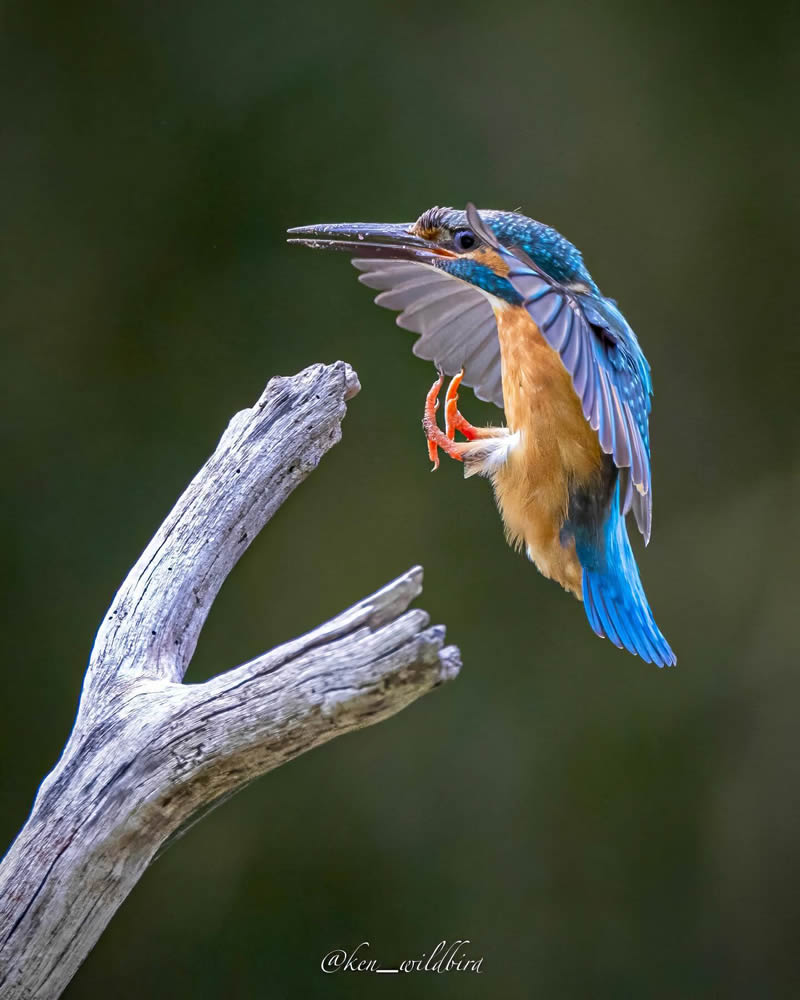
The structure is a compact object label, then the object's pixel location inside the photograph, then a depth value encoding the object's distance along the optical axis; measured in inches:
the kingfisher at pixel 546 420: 220.3
